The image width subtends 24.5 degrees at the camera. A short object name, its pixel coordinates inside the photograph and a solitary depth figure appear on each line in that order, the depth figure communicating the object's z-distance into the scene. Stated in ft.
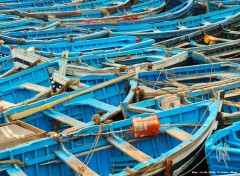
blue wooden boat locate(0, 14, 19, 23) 86.73
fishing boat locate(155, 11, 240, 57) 68.64
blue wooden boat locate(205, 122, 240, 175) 35.04
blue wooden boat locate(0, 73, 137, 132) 43.81
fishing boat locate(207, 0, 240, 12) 88.58
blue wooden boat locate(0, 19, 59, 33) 79.97
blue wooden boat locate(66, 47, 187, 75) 55.11
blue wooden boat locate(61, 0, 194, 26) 80.37
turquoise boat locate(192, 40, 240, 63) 61.19
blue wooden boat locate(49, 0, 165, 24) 85.35
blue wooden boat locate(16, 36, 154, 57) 66.59
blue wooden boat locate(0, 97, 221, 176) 35.17
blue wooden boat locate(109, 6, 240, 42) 74.59
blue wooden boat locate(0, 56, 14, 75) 61.11
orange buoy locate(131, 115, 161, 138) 37.75
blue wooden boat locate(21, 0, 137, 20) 88.58
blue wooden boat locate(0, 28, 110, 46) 69.97
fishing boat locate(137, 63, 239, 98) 50.06
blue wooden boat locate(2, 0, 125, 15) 92.99
